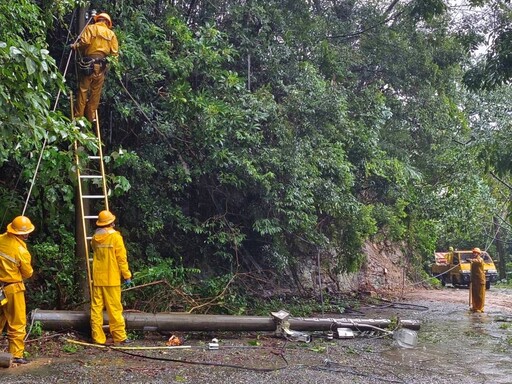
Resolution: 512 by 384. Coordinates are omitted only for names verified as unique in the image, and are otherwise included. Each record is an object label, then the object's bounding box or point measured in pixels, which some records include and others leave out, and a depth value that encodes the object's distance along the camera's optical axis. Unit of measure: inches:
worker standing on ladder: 331.0
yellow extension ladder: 320.5
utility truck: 1019.9
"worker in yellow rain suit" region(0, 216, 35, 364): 268.5
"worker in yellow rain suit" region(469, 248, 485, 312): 577.3
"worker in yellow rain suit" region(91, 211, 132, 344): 308.7
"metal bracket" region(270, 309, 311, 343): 350.9
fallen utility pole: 312.4
